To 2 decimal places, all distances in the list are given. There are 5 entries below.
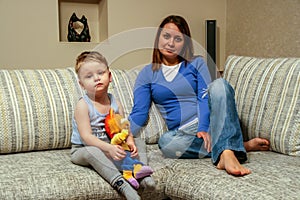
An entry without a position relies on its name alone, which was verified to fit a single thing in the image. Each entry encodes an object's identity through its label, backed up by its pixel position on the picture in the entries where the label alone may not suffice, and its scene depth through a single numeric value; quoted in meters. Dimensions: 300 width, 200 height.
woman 1.77
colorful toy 1.55
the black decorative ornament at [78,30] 3.08
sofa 1.42
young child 1.57
